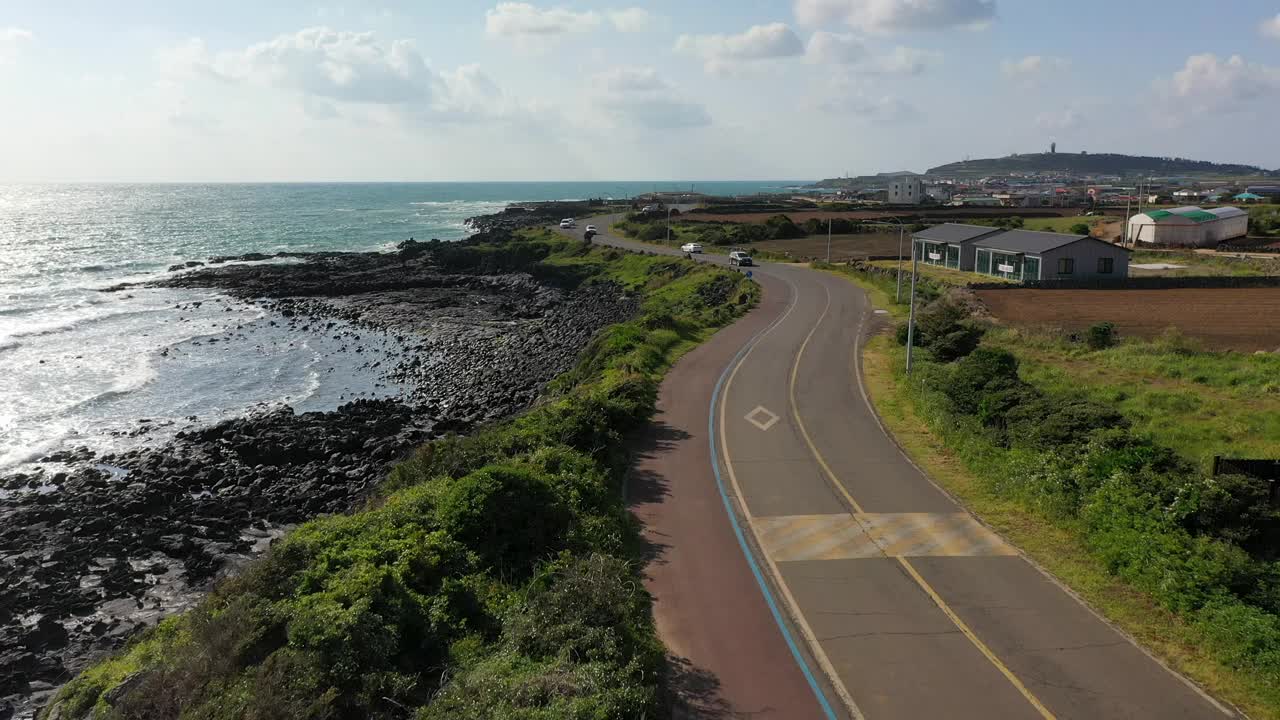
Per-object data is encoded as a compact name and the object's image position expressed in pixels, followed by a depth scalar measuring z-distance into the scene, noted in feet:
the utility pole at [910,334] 110.52
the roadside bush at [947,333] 124.57
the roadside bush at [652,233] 348.38
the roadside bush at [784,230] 368.27
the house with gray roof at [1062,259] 208.13
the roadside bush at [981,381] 86.02
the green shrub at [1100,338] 135.03
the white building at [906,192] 626.23
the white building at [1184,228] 297.33
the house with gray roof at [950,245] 238.07
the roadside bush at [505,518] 57.88
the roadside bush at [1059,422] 71.56
